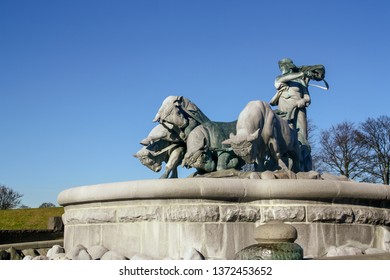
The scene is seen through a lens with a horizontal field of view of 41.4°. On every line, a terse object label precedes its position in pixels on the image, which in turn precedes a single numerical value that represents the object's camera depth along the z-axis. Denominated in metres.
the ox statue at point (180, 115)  11.20
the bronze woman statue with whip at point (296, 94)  13.29
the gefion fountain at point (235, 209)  7.92
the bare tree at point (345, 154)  37.97
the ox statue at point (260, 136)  9.52
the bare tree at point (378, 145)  37.78
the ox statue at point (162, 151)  11.64
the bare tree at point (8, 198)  56.69
